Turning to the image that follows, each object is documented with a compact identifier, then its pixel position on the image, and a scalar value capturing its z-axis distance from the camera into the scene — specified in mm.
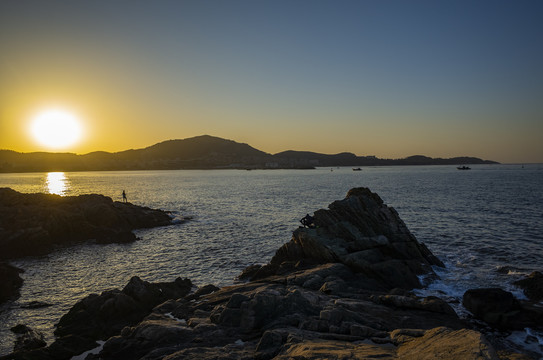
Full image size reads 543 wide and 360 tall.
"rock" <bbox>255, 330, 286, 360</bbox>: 11594
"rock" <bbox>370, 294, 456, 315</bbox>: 17672
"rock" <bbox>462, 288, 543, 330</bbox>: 16953
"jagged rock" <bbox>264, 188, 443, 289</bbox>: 23578
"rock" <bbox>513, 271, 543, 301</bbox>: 20609
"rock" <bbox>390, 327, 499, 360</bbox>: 8773
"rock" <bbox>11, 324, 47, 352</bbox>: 16177
